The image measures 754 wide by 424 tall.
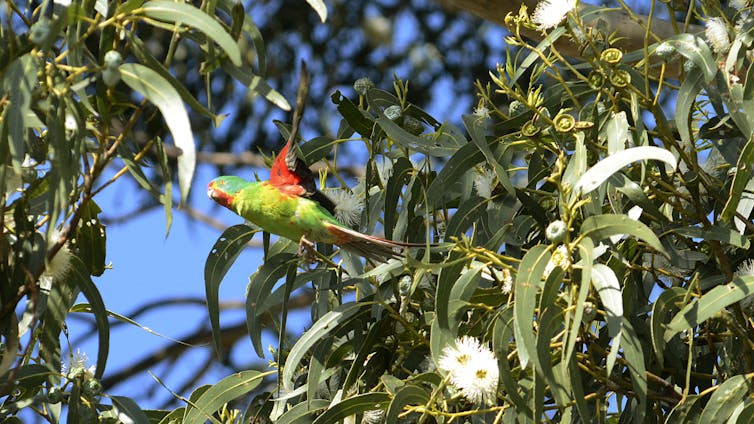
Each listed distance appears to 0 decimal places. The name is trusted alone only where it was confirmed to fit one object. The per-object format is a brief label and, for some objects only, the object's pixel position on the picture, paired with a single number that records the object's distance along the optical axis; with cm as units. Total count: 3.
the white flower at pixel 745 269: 1040
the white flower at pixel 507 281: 1036
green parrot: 1049
